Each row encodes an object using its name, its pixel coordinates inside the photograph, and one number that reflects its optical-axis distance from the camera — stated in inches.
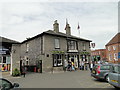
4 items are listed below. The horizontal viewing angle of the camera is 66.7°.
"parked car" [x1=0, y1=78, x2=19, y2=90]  139.0
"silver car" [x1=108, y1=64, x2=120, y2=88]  201.4
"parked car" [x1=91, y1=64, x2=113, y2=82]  301.0
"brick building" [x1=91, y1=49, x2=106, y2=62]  1980.9
